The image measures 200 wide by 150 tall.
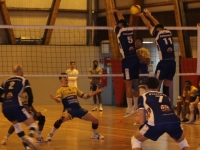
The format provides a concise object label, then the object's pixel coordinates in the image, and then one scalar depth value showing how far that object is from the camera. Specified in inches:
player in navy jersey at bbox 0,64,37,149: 418.3
